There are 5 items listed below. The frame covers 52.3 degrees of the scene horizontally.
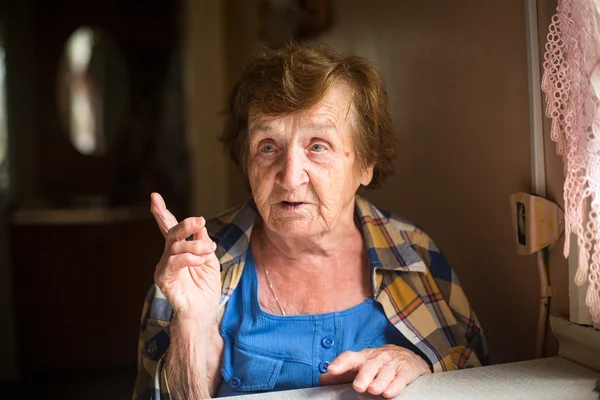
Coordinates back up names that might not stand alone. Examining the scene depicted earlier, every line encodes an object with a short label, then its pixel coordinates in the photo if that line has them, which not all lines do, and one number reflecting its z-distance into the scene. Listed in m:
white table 1.03
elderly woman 1.22
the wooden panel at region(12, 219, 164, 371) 3.32
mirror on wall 3.97
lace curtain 0.94
